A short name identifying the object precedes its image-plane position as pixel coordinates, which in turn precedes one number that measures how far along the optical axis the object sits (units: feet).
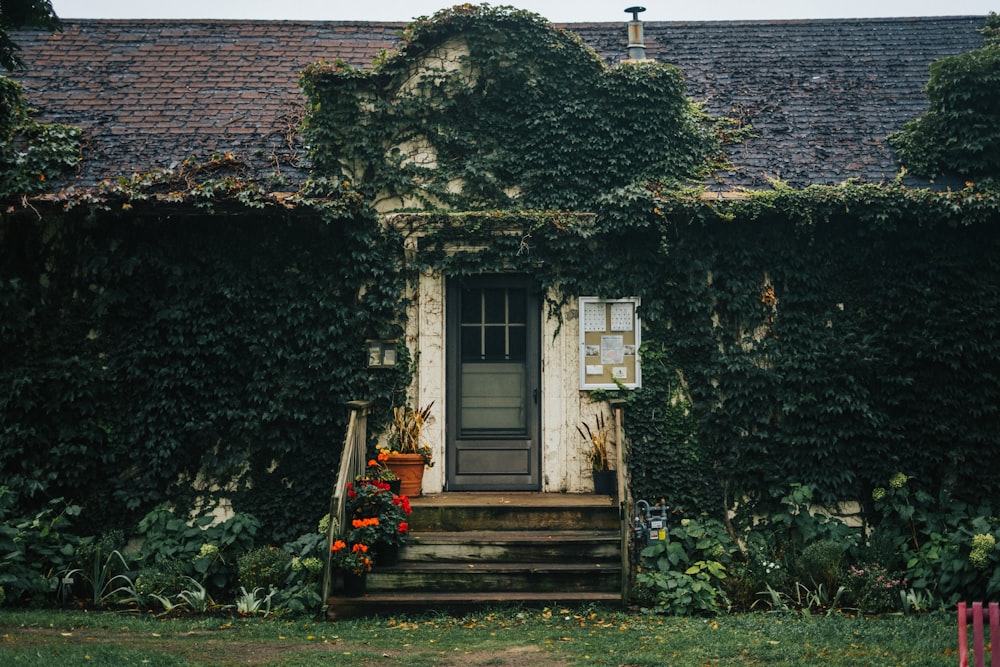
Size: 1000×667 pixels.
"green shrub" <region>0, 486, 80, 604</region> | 26.14
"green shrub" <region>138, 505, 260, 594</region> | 27.22
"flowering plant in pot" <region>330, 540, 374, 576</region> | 24.72
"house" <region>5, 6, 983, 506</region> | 30.73
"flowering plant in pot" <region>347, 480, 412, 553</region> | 25.49
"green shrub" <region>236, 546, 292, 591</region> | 26.48
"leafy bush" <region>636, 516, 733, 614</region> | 25.57
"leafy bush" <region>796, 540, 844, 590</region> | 26.37
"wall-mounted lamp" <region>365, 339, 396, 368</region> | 30.12
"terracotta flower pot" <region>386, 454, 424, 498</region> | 29.01
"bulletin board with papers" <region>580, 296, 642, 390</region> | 30.53
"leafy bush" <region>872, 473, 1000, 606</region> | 25.09
